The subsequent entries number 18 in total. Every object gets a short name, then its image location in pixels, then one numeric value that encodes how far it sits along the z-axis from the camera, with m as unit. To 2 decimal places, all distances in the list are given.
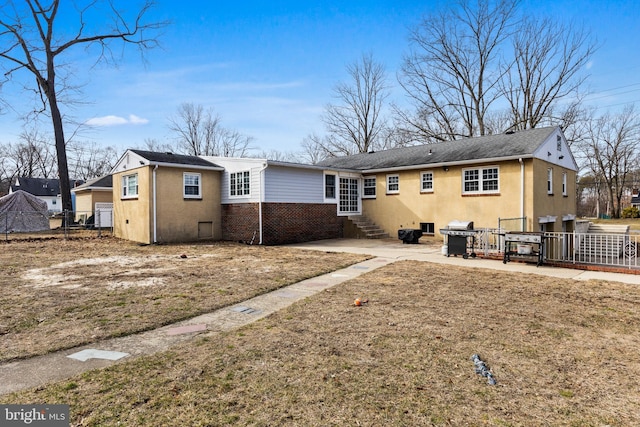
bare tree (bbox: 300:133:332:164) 43.39
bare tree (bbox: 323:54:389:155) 37.41
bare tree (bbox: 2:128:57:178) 54.53
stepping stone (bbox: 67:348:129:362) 3.98
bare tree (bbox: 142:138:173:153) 49.08
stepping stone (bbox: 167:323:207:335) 4.82
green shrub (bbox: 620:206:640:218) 41.53
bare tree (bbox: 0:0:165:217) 21.77
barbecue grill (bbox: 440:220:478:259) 11.52
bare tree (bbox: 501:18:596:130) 29.41
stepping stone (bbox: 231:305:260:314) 5.75
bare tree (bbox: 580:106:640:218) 43.28
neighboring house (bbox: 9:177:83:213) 51.50
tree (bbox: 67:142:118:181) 56.47
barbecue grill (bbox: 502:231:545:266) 9.84
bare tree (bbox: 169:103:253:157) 45.72
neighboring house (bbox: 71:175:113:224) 26.03
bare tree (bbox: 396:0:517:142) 31.62
